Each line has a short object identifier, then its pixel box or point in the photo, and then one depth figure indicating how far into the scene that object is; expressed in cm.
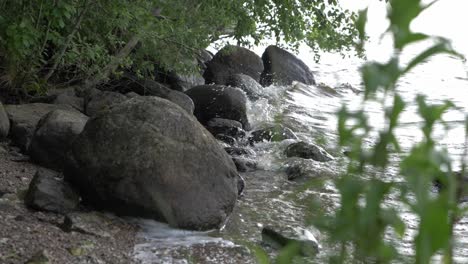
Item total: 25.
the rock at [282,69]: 1623
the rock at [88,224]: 521
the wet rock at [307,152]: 928
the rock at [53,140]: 685
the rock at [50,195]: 541
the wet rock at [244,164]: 863
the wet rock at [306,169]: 826
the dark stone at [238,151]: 936
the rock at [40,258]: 423
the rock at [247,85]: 1402
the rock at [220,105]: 1129
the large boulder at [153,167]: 561
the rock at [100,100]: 938
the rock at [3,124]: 748
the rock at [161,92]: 1061
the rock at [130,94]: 1032
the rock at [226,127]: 1066
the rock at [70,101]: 929
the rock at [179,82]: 1283
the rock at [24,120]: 754
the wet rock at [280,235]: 506
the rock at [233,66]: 1478
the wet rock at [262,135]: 1037
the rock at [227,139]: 1027
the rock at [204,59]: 1434
